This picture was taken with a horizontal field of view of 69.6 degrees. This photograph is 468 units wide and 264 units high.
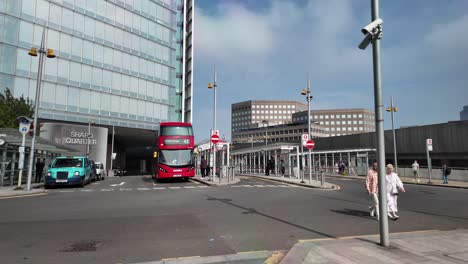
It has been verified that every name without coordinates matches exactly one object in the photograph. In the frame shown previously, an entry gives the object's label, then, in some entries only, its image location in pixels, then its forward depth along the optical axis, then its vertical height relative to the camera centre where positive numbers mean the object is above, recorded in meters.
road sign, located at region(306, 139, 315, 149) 20.81 +1.17
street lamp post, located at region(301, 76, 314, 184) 24.55 +5.10
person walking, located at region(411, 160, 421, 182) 26.91 -0.50
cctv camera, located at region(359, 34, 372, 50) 5.87 +2.14
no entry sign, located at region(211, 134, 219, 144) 22.77 +1.63
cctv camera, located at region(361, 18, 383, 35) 5.71 +2.31
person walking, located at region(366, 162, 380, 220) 9.51 -0.64
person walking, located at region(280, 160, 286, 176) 31.83 -0.60
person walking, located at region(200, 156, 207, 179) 27.36 -0.32
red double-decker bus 23.45 +0.70
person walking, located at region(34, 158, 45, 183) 23.17 -0.50
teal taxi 19.16 -0.64
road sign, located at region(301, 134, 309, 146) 21.83 +1.62
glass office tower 38.62 +13.73
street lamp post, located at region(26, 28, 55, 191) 17.11 +4.06
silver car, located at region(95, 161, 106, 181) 30.77 -0.99
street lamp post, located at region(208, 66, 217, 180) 26.97 +5.73
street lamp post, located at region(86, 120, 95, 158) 42.38 +3.48
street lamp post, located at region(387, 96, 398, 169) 31.50 +5.10
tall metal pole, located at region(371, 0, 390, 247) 5.53 +0.55
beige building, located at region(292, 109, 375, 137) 139.50 +17.92
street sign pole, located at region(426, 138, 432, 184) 24.78 +1.46
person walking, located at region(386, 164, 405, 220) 9.09 -0.73
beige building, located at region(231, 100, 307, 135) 157.62 +24.30
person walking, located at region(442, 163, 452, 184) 23.73 -0.57
